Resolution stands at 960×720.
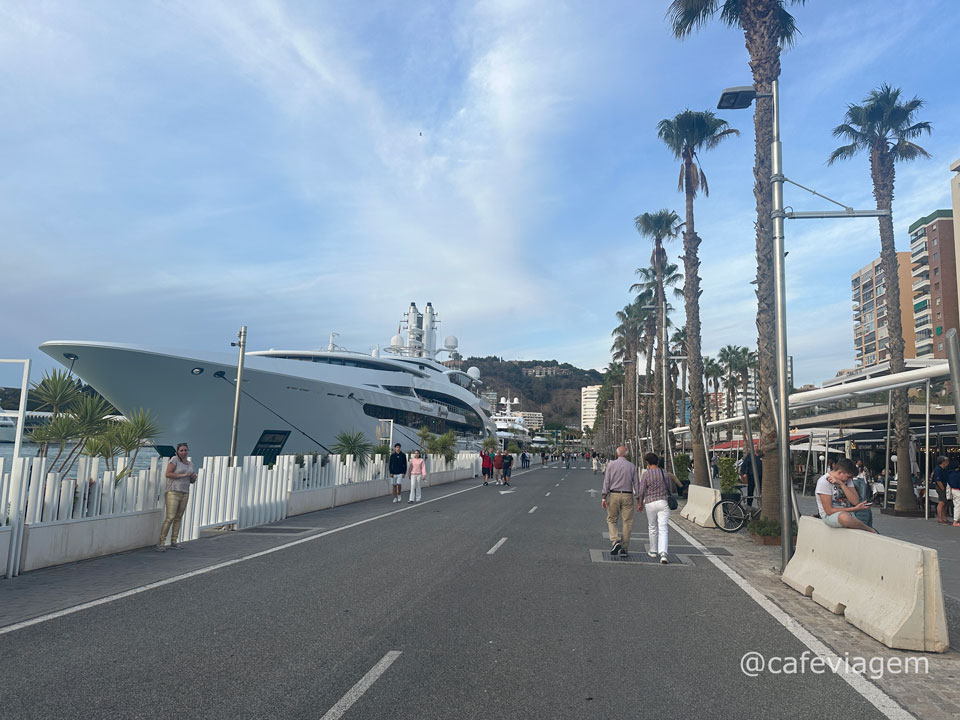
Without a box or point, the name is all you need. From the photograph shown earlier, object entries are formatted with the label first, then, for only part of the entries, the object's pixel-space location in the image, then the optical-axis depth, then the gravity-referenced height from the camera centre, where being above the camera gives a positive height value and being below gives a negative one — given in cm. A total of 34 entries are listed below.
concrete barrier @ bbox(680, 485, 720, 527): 1497 -117
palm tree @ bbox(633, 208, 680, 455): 3659 +1181
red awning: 4712 +72
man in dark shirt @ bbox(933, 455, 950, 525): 1622 -61
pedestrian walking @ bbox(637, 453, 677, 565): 982 -72
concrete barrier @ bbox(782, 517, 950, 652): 534 -111
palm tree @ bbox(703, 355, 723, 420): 7694 +955
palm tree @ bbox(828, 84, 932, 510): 1980 +956
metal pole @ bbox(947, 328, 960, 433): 717 +105
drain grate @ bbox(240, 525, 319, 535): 1249 -170
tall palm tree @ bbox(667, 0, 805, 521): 1354 +618
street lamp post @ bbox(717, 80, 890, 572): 900 +261
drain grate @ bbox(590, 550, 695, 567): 971 -155
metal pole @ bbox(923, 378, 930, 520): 1640 -77
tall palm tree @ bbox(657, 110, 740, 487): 2270 +989
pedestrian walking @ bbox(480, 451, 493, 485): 3069 -88
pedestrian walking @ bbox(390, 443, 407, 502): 1888 -69
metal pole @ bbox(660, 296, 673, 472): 2828 +29
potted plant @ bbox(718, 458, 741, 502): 1620 -53
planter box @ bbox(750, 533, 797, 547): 1185 -144
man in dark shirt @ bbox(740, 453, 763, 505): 1647 -60
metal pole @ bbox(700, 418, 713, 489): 1962 +42
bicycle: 1364 -115
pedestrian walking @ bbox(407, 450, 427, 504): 1872 -78
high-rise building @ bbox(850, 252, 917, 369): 8238 +1914
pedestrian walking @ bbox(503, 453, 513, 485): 3070 -93
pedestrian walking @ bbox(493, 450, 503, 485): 3047 -67
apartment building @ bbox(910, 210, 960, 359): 6869 +1884
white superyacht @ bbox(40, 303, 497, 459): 3031 +223
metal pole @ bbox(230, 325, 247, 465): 2040 +280
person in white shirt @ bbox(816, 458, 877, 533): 692 -39
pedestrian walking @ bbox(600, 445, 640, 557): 1005 -66
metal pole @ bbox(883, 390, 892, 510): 1957 -52
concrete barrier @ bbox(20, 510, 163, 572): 825 -141
